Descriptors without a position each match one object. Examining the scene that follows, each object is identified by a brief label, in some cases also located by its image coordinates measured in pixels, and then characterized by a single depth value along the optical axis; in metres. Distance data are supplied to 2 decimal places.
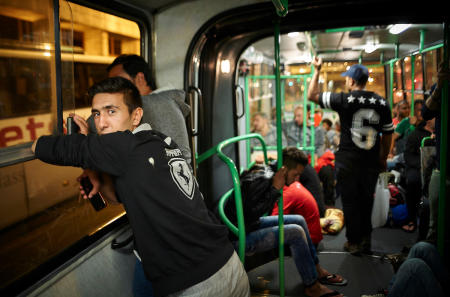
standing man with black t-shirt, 3.58
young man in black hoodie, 1.29
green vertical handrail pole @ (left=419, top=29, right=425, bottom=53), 5.81
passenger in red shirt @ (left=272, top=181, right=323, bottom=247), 3.48
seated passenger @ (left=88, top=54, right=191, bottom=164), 2.17
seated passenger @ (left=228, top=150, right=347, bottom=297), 2.86
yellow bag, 4.39
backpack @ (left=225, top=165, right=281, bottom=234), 2.75
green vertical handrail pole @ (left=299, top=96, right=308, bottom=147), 6.71
